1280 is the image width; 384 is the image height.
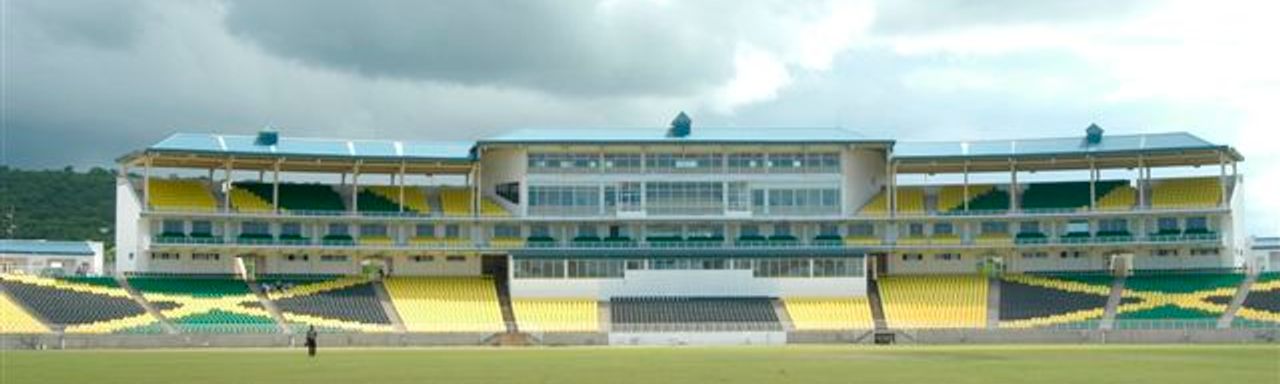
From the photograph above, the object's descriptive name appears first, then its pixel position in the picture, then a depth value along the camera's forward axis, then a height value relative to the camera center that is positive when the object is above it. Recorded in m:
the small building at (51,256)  113.44 -2.14
